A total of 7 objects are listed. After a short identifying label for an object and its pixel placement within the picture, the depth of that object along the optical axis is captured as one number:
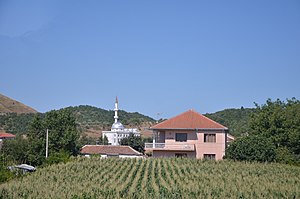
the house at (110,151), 55.59
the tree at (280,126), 43.59
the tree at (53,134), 46.75
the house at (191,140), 40.78
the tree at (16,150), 47.36
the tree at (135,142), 64.31
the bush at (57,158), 37.56
